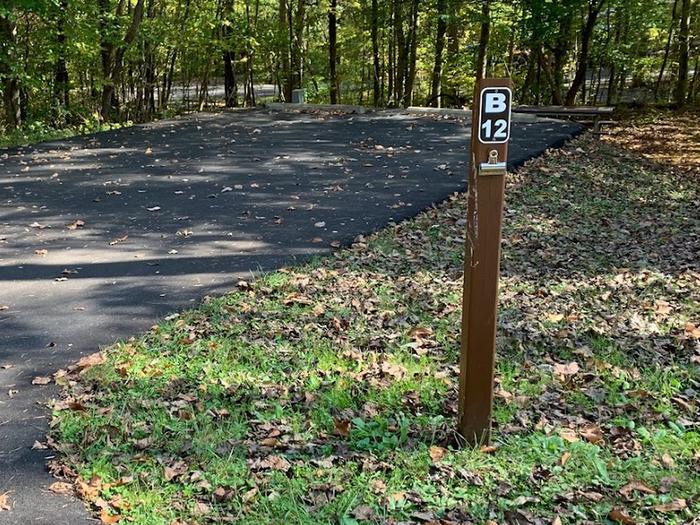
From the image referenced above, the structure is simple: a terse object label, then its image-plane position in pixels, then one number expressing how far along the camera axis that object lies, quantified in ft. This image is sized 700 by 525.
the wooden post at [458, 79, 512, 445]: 8.40
